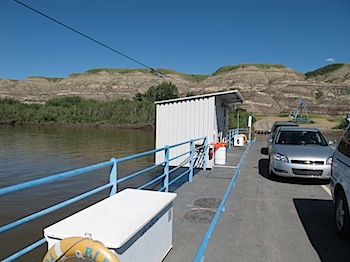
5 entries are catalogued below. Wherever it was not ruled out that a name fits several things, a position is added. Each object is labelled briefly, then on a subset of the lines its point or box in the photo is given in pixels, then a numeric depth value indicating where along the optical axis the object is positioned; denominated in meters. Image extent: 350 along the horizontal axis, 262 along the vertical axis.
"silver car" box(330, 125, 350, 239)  3.93
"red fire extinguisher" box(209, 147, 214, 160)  9.50
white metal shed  10.80
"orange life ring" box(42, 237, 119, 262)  1.91
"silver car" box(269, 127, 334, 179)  7.13
